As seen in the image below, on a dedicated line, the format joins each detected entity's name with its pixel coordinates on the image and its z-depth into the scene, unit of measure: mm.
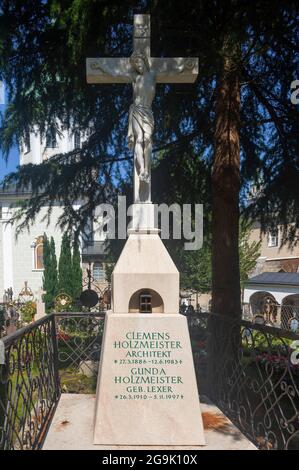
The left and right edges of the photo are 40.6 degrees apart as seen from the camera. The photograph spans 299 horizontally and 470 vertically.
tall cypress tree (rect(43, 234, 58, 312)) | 23812
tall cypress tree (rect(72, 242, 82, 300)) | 23548
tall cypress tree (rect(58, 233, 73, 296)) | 23609
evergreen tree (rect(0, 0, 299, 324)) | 4484
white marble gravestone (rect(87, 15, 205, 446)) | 3535
